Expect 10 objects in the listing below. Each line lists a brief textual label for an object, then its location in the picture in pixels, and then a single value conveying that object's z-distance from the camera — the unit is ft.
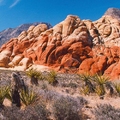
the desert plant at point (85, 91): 54.28
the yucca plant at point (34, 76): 64.53
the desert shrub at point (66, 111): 27.58
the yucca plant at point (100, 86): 53.42
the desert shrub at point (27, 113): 25.63
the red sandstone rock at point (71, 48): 134.62
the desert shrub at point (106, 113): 27.26
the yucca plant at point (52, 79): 68.33
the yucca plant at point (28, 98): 33.06
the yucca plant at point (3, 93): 32.01
